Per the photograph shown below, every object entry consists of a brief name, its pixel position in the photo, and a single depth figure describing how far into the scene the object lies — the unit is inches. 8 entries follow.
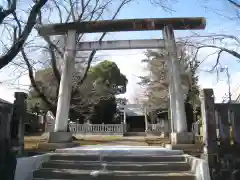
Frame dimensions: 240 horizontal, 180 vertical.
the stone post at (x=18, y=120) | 235.4
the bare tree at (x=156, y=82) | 739.7
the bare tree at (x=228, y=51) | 235.2
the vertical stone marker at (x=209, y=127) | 216.5
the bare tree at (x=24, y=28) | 212.1
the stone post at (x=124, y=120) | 794.3
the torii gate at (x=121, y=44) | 295.1
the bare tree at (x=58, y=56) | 405.1
